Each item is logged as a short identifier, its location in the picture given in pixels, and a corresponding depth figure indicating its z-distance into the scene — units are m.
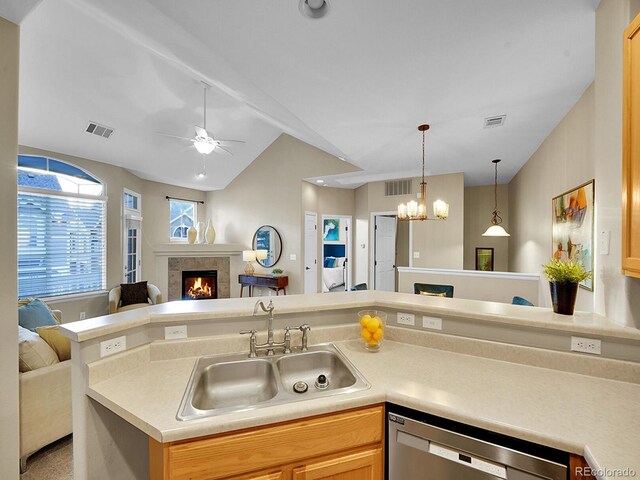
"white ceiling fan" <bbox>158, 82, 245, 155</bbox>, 3.62
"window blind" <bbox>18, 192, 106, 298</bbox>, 3.85
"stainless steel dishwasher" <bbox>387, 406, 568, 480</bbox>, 0.96
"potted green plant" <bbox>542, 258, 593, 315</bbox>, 1.46
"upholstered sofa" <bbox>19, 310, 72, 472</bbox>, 1.88
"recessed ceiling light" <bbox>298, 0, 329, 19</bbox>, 1.70
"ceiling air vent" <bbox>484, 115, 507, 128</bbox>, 3.08
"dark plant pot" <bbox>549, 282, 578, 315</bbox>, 1.48
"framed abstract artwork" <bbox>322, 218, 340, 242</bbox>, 7.86
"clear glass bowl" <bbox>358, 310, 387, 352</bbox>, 1.58
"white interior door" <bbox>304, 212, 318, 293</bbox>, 6.20
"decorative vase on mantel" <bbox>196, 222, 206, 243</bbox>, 6.68
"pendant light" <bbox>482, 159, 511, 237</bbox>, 4.17
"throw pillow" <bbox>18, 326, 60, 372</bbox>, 1.98
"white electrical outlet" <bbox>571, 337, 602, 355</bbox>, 1.32
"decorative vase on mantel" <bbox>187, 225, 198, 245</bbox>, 6.29
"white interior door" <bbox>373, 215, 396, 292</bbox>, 6.43
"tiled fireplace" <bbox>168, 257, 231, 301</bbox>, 6.16
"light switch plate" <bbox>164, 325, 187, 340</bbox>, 1.54
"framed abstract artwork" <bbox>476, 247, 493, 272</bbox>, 6.38
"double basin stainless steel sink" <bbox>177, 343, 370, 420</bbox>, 1.36
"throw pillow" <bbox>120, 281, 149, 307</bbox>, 4.75
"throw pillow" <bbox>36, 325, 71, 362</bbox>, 2.21
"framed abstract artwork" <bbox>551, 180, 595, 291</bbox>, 2.30
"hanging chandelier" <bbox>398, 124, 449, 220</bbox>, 3.56
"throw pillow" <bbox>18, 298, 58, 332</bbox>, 2.96
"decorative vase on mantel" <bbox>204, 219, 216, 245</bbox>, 6.51
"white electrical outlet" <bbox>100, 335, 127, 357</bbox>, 1.32
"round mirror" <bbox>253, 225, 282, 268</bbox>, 6.25
